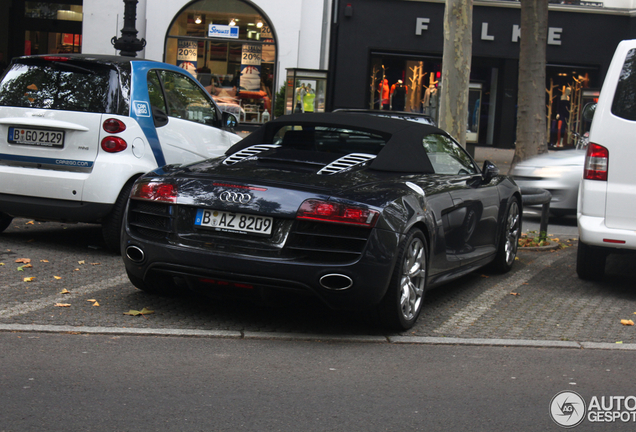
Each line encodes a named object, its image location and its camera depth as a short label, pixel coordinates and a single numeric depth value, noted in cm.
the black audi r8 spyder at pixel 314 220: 479
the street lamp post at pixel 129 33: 1525
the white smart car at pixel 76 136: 703
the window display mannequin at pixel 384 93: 2428
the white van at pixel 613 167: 636
